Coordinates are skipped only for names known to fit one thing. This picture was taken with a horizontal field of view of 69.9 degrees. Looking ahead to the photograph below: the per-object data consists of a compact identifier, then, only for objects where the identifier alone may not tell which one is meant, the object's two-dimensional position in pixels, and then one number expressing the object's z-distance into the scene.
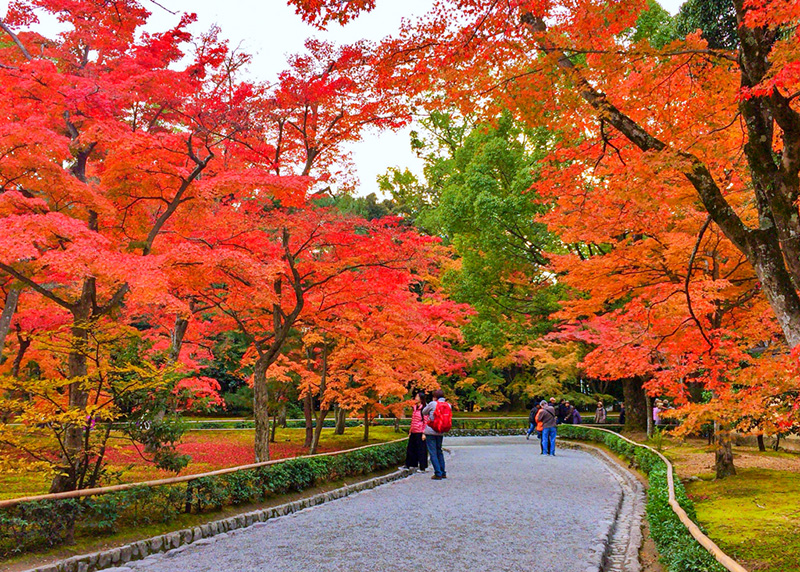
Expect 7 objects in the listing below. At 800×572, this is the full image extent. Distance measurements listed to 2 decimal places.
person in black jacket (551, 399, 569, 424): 28.27
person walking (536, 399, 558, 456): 17.50
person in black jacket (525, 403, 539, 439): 23.40
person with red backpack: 11.09
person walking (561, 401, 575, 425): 28.06
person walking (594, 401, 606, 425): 28.56
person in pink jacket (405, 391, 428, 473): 12.27
